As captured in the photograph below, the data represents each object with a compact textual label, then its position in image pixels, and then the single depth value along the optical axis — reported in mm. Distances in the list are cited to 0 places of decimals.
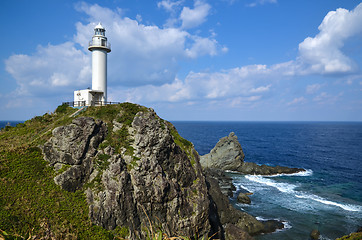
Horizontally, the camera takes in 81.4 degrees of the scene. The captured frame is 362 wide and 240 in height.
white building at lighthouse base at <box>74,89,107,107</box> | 39194
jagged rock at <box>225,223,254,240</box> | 28950
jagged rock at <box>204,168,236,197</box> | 46594
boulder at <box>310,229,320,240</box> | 31125
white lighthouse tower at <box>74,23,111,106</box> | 39844
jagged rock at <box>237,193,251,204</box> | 42469
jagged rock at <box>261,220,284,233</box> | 33125
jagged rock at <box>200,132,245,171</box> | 65312
